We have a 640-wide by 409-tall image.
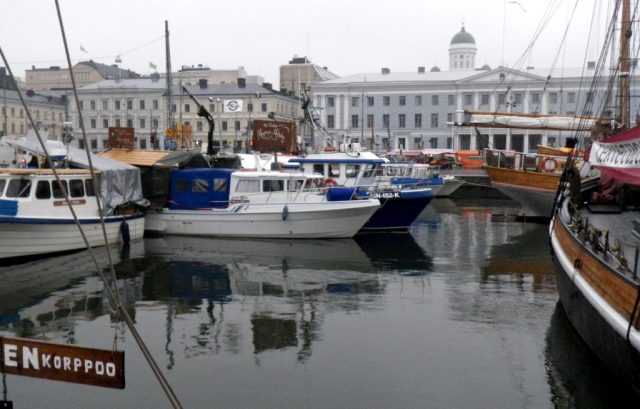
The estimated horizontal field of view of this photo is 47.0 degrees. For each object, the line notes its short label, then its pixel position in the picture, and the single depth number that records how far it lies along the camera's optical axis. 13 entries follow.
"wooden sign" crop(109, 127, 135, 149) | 32.19
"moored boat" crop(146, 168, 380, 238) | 27.56
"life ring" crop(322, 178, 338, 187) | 30.48
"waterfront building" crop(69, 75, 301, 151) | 95.94
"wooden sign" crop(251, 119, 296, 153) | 34.34
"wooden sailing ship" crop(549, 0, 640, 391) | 9.45
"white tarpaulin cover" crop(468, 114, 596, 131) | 36.47
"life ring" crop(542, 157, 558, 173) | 35.34
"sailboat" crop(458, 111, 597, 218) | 34.78
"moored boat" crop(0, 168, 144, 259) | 22.52
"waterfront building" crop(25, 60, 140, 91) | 130.75
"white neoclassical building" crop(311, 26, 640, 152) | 92.06
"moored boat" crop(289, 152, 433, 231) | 30.47
